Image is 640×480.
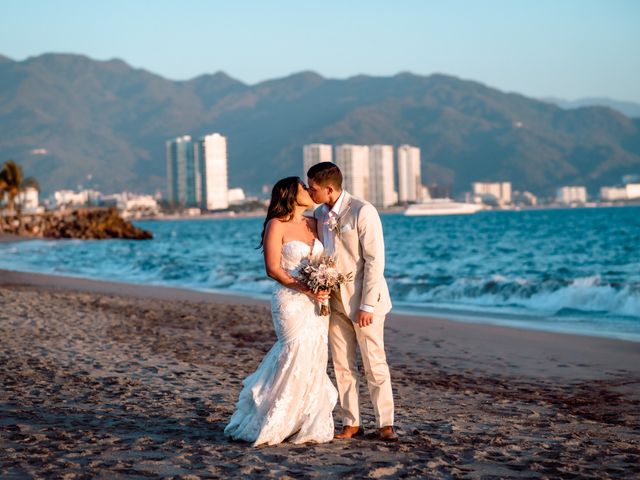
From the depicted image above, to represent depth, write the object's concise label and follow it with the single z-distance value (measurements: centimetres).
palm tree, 8406
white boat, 15888
